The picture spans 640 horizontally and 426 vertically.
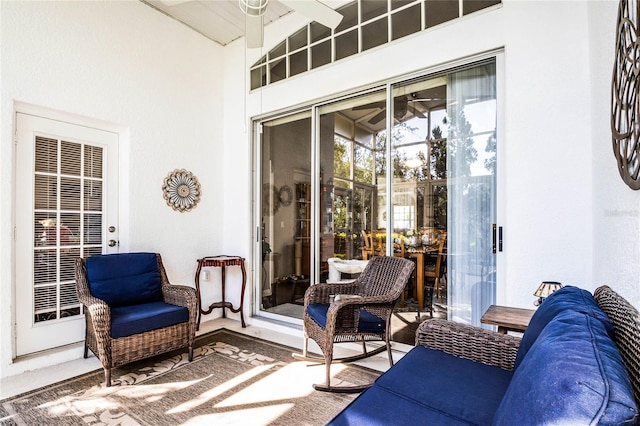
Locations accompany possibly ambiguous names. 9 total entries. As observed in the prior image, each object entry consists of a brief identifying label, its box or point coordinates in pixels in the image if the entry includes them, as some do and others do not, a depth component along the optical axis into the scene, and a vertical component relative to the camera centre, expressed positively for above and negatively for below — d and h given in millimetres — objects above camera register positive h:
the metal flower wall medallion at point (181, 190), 3775 +302
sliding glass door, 2736 +249
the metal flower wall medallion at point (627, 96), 1194 +478
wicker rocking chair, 2391 -731
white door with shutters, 2818 -19
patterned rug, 2057 -1253
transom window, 2869 +1809
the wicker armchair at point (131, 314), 2461 -796
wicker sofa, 692 -457
